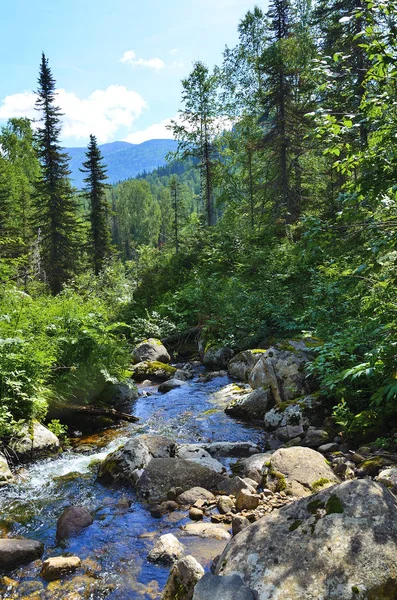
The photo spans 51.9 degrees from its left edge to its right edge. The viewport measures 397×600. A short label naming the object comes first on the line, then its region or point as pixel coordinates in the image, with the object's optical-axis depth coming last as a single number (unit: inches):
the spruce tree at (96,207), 1234.6
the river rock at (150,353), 588.4
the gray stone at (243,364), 461.4
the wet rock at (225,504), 208.4
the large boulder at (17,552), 168.1
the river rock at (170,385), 467.8
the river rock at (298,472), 214.1
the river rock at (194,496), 220.9
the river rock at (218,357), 545.0
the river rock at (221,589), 116.2
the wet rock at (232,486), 223.8
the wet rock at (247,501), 205.8
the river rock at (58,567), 163.2
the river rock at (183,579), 140.0
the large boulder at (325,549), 114.0
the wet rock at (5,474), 237.5
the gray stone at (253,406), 356.5
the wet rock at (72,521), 195.0
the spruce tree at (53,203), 1075.3
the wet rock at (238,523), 184.5
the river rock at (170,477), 230.1
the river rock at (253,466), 239.5
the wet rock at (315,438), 272.7
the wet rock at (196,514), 205.2
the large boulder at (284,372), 349.7
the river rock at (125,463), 247.1
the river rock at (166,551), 172.7
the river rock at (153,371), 525.7
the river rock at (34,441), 267.9
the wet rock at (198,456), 258.2
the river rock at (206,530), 186.9
